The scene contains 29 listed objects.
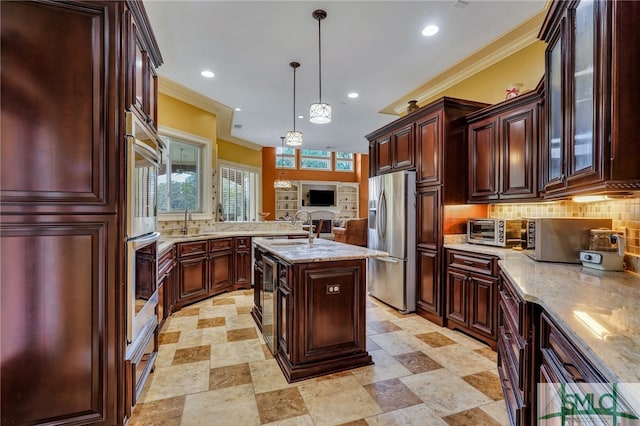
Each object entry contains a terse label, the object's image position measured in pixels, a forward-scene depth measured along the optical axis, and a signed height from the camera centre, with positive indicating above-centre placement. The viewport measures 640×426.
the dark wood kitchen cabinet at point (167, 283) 3.16 -0.81
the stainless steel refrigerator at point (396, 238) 3.77 -0.34
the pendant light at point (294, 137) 4.11 +1.04
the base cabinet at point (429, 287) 3.44 -0.87
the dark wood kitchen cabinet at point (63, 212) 1.47 +0.00
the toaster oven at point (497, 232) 3.05 -0.21
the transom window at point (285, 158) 11.54 +2.06
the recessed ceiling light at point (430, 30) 3.21 +1.93
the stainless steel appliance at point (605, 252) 1.88 -0.25
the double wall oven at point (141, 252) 1.71 -0.26
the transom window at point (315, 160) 12.05 +2.09
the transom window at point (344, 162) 12.61 +2.09
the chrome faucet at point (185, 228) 4.72 -0.25
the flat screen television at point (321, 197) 12.14 +0.59
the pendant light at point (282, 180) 9.98 +1.19
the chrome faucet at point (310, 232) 3.08 -0.21
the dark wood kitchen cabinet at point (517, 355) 1.50 -0.80
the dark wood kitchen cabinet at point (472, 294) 2.84 -0.82
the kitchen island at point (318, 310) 2.34 -0.78
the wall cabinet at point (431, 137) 3.45 +0.90
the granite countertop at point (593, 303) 0.84 -0.38
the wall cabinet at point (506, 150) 2.84 +0.63
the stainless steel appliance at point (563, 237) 2.16 -0.18
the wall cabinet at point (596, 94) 1.21 +0.53
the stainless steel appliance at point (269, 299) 2.69 -0.81
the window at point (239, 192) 8.47 +0.59
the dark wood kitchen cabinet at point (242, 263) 4.87 -0.82
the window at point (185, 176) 4.79 +0.60
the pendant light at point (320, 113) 3.26 +1.06
